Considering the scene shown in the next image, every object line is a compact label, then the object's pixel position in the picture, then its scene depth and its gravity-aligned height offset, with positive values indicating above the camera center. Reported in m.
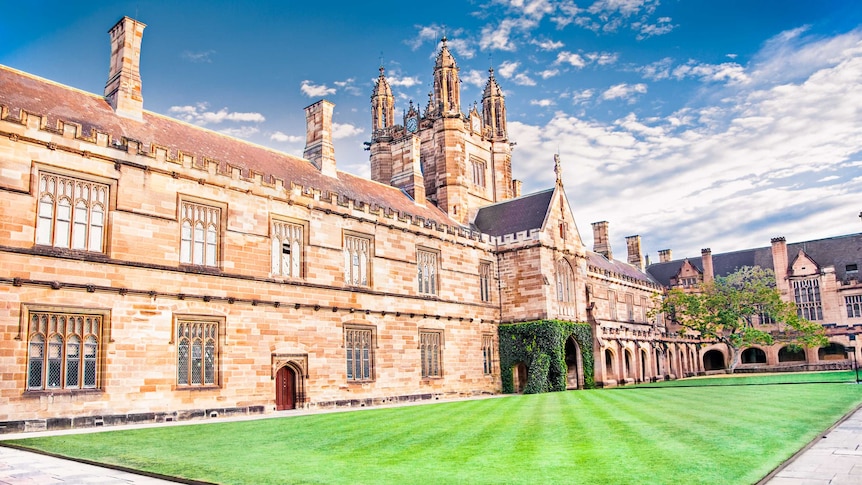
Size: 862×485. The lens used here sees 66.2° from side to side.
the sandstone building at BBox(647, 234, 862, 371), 51.88 +3.23
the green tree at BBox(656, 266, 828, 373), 47.31 +1.79
